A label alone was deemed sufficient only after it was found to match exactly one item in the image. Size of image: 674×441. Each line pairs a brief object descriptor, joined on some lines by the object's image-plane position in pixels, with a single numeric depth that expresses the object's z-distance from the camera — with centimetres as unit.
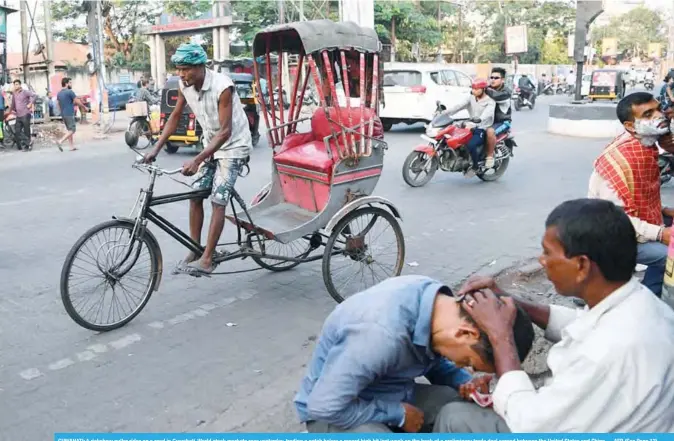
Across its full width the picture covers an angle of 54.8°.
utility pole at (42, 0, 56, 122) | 2072
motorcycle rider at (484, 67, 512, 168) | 928
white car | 1542
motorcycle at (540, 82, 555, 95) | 3662
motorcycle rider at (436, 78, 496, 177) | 898
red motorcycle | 891
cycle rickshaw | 405
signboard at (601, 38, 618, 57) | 4969
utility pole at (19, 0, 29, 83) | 2089
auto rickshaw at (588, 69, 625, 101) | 2507
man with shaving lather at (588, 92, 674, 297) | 346
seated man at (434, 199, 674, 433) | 163
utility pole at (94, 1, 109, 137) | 1686
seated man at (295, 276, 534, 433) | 190
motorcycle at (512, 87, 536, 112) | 2442
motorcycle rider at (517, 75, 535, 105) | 2423
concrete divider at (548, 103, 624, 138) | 1451
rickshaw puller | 418
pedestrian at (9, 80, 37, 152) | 1412
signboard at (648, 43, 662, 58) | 6199
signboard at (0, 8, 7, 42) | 1670
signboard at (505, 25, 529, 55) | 3891
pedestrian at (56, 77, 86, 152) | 1432
